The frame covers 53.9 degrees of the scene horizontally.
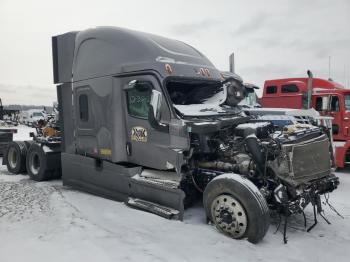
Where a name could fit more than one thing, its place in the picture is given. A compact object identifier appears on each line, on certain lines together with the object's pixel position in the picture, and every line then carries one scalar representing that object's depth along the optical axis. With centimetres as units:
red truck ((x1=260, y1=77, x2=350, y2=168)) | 992
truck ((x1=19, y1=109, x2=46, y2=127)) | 2864
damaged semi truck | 476
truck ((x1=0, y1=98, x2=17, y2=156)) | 1201
